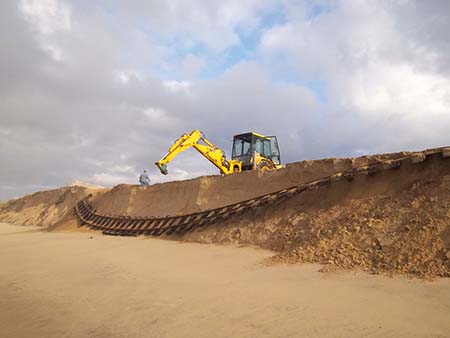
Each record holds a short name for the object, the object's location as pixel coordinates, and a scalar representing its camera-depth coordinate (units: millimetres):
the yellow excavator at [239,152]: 18984
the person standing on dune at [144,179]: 23297
